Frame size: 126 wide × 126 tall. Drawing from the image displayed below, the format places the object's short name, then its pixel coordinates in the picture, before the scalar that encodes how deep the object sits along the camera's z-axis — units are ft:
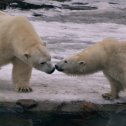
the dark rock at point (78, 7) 82.94
